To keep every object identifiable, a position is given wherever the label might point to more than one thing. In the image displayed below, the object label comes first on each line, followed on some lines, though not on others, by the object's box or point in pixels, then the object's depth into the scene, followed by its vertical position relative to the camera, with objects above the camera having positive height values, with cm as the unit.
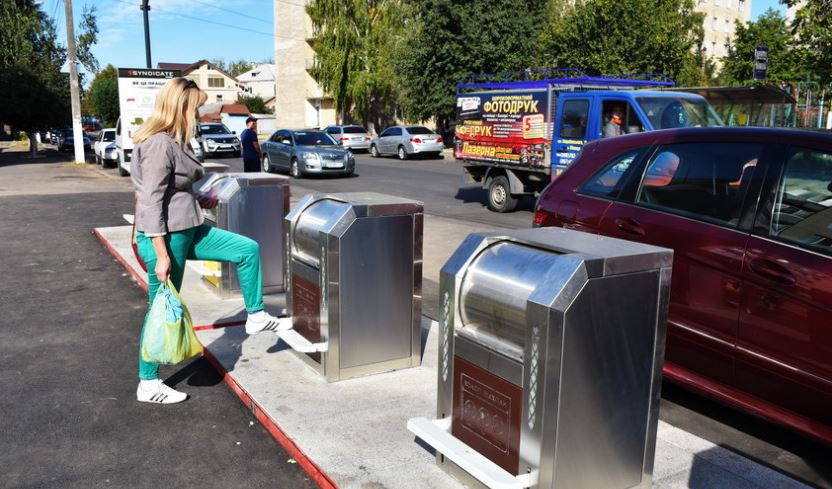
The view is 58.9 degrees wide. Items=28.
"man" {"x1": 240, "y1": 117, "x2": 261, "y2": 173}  1317 -47
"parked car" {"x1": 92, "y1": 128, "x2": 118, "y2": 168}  2867 -130
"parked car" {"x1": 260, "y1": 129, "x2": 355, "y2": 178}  2269 -106
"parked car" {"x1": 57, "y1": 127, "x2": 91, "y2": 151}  4528 -165
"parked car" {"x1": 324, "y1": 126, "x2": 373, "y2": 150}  3803 -81
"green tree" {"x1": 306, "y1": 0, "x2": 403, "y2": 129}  4919 +501
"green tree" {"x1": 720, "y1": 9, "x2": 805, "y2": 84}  2716 +325
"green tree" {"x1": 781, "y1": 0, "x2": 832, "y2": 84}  1323 +177
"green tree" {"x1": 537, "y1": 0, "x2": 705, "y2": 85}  2789 +331
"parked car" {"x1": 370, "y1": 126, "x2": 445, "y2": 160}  3278 -88
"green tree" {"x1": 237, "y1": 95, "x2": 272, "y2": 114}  8794 +171
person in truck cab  1176 +7
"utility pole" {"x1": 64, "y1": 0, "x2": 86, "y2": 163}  2727 +150
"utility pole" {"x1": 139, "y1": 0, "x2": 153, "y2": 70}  2778 +331
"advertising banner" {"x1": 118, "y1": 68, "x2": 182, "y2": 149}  2339 +67
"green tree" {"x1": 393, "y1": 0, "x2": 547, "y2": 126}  3344 +370
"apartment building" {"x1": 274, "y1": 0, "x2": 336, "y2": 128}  5859 +366
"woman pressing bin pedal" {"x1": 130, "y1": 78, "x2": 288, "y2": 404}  422 -57
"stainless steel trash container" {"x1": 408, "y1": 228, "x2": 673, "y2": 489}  283 -93
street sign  1345 +124
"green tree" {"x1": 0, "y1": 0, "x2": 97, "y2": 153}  3800 +189
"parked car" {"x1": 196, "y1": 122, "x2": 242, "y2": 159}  3138 -95
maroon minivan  361 -65
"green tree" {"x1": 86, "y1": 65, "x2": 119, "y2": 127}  5622 +111
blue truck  1198 +10
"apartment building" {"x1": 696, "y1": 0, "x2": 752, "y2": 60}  6391 +939
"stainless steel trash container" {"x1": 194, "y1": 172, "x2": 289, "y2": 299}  678 -89
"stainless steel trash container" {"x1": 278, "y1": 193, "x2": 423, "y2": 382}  462 -103
